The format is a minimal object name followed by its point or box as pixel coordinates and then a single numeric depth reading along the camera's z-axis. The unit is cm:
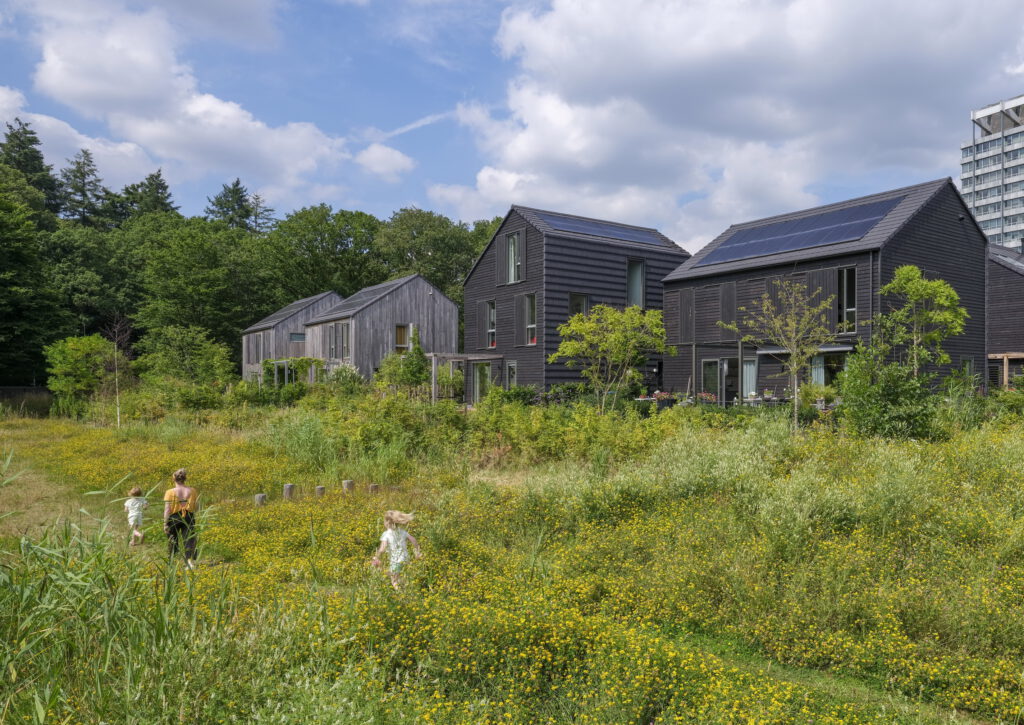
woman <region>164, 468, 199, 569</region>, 820
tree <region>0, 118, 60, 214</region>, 5975
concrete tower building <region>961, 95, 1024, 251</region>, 9275
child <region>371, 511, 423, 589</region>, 705
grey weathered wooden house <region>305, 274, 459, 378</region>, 3422
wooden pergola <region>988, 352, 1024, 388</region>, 2610
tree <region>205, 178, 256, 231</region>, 8069
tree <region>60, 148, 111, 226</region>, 6569
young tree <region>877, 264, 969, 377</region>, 1989
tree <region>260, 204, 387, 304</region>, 5466
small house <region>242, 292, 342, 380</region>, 4266
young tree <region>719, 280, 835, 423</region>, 1894
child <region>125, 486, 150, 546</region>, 851
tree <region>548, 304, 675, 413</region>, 2248
